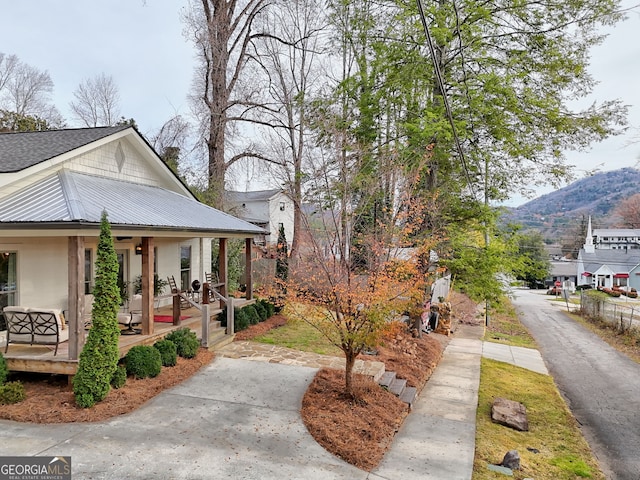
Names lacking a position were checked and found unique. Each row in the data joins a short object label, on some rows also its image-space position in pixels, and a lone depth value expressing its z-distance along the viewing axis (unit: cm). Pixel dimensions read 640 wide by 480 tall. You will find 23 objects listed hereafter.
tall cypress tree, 646
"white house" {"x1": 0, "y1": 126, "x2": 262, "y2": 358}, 707
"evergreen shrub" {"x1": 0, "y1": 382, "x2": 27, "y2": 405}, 650
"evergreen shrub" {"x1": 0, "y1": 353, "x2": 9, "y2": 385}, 686
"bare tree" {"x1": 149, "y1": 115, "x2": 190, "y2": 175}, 2356
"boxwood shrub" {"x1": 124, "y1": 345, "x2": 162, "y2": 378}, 765
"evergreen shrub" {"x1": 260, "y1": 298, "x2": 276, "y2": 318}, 1428
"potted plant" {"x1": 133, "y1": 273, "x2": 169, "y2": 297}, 1230
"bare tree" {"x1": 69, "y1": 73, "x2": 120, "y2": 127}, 3023
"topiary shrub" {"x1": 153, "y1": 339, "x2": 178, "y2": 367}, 833
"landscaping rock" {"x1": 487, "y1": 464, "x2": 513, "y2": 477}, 586
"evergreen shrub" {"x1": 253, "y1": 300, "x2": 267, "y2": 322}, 1365
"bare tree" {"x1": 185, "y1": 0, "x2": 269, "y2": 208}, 2025
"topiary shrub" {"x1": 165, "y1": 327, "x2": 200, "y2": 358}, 895
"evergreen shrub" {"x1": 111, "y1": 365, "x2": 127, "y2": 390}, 712
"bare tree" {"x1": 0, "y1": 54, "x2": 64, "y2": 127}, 2975
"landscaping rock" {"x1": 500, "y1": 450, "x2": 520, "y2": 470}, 605
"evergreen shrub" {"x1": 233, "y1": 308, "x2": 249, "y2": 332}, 1194
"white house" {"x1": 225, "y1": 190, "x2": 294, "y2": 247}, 3522
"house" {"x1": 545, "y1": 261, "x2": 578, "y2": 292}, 6419
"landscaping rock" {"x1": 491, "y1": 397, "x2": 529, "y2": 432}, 792
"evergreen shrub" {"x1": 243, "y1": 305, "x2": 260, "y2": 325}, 1276
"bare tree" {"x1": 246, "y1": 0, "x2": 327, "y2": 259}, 2064
